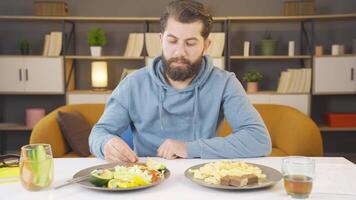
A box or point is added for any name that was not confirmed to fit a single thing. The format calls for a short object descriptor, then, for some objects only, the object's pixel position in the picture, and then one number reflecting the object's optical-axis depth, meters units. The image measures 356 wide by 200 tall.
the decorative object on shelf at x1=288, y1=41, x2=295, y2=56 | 4.29
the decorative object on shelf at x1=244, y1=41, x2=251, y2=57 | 4.29
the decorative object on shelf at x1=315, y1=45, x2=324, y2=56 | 4.28
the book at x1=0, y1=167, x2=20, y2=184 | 1.22
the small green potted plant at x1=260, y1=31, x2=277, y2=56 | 4.29
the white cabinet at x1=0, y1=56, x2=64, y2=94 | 4.24
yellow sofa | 2.98
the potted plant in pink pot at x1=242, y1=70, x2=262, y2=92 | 4.34
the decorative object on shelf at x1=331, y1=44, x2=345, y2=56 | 4.29
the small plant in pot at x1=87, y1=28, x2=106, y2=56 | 4.29
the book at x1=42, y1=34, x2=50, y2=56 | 4.28
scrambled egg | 1.13
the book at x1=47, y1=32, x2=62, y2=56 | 4.27
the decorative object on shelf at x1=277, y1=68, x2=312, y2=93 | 4.21
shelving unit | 4.20
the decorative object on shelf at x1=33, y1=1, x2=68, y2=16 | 4.24
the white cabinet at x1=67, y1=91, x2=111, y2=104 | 4.27
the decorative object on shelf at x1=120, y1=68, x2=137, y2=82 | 4.30
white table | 1.05
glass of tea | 1.03
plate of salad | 1.08
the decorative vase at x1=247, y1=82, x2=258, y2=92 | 4.34
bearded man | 1.68
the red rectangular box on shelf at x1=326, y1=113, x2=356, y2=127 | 4.25
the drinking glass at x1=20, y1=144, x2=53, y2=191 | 1.10
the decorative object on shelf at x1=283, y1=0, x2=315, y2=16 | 4.18
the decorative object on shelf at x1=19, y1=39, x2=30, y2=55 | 4.38
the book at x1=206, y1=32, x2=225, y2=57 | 4.26
